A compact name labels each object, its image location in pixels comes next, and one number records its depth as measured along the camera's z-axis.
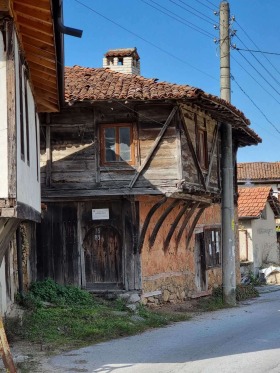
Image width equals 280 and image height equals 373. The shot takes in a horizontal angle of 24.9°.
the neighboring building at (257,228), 28.97
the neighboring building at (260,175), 47.16
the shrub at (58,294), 15.29
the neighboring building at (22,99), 7.90
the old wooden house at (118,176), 15.80
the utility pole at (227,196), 18.88
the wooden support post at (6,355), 8.11
